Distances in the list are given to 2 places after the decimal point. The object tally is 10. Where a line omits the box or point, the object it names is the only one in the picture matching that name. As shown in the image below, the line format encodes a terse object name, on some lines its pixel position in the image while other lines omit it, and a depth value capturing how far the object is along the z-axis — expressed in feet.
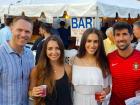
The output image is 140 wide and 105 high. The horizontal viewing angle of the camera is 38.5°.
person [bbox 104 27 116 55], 15.02
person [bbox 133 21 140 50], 13.54
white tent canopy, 18.13
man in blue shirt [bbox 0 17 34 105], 6.76
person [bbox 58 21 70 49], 25.28
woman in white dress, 8.17
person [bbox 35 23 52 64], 15.97
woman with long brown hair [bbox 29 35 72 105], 7.71
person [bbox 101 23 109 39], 28.51
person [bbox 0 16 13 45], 17.00
